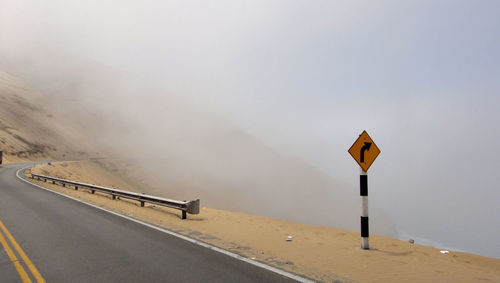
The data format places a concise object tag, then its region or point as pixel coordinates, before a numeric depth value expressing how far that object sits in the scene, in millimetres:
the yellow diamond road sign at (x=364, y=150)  6746
